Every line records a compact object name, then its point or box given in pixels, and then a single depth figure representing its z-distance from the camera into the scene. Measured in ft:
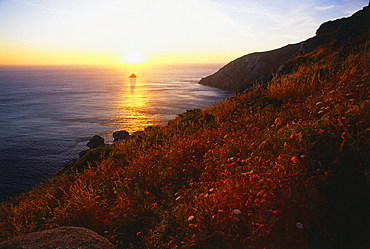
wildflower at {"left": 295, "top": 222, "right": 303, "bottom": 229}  9.91
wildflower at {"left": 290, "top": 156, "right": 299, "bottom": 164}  12.88
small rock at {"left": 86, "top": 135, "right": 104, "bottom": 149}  94.89
